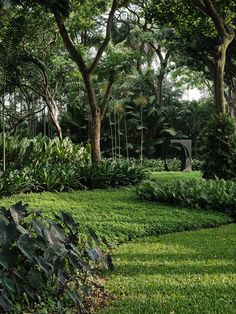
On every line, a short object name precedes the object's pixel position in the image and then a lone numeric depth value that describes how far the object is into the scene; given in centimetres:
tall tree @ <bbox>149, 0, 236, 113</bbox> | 1195
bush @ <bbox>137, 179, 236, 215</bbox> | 874
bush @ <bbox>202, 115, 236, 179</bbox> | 1130
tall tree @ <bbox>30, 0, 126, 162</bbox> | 1177
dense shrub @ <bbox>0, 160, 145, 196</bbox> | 956
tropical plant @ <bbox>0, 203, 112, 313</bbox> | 266
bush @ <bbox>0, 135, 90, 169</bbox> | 1262
